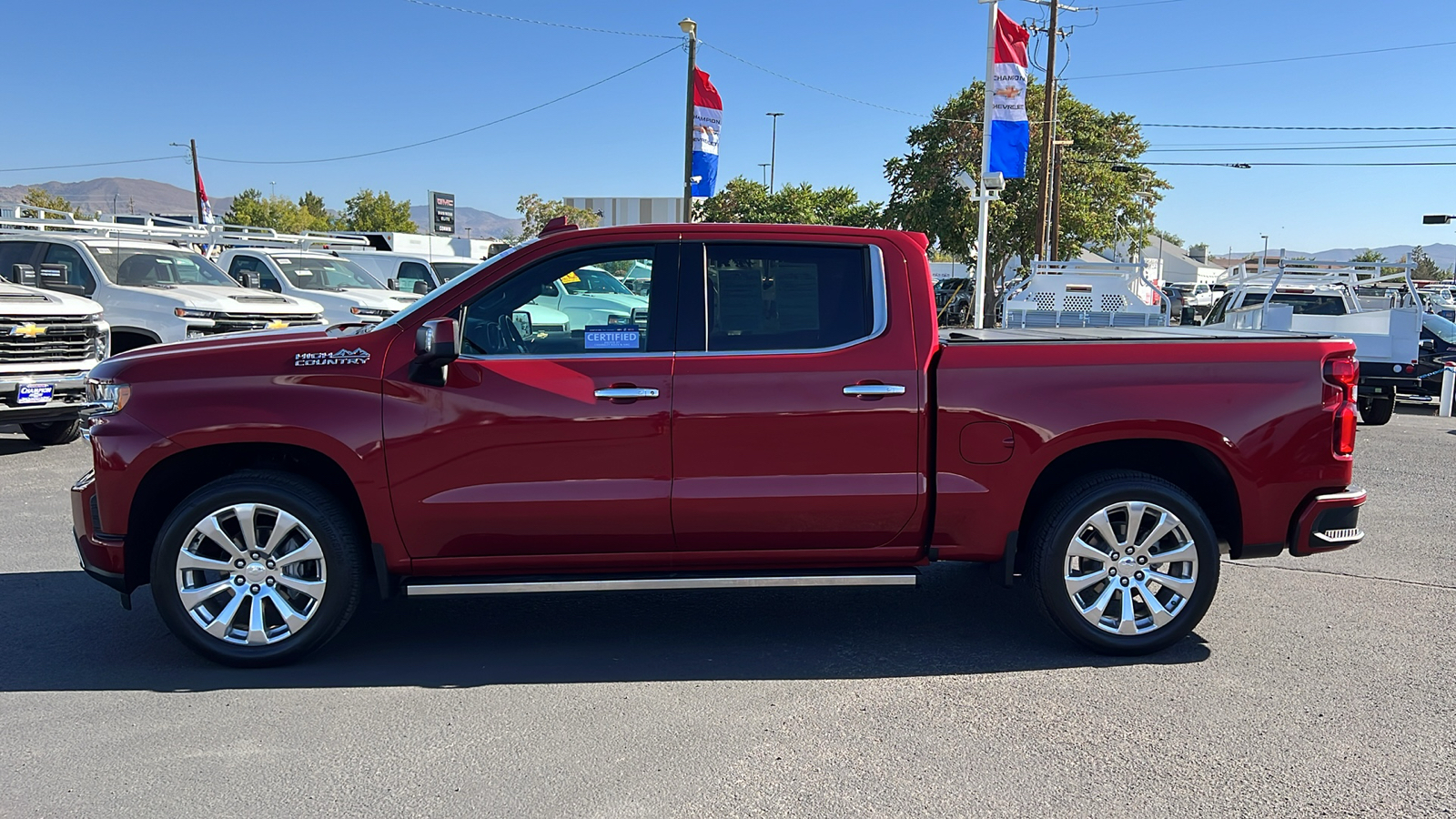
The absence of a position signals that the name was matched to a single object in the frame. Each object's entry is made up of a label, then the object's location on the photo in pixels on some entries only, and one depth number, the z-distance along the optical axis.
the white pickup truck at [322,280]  16.33
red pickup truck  4.77
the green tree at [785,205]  67.25
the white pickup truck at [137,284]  12.40
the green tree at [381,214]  89.81
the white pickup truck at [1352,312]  14.33
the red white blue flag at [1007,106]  17.12
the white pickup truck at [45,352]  9.81
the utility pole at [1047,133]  33.48
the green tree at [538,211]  66.31
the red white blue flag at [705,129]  22.66
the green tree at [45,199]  82.56
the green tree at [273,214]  86.62
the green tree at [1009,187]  38.44
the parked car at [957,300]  37.38
